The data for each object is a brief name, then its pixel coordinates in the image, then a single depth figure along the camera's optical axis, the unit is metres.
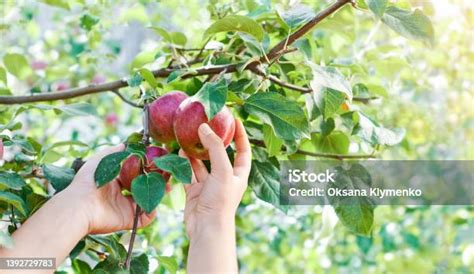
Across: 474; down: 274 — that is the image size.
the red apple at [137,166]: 1.23
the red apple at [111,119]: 2.78
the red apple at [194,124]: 1.19
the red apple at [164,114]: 1.23
